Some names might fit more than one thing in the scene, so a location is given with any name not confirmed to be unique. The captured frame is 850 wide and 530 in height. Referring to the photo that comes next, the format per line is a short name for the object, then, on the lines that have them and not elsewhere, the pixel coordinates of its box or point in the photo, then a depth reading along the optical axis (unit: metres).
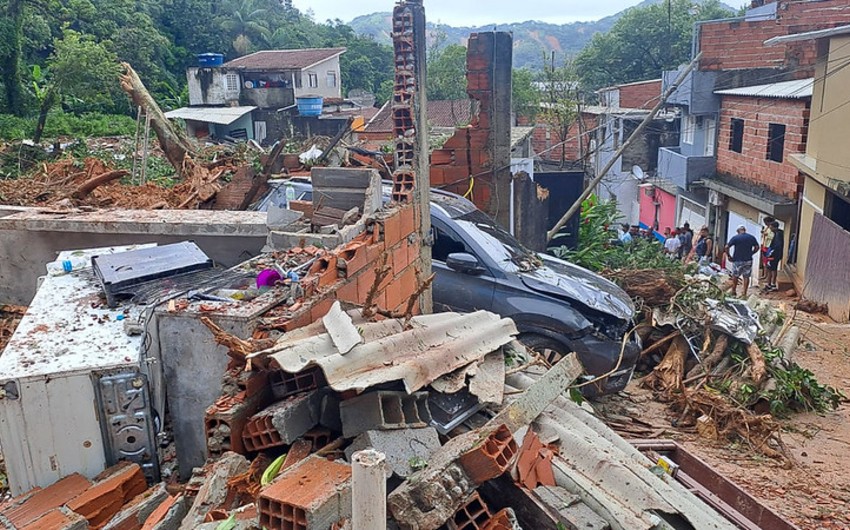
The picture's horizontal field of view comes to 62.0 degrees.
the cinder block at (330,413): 3.36
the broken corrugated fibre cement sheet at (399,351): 3.36
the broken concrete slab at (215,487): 2.99
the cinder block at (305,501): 2.55
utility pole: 11.38
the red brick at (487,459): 2.77
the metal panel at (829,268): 12.69
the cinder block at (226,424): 3.32
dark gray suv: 6.97
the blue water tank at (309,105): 34.94
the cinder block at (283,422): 3.20
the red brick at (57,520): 3.36
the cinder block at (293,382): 3.44
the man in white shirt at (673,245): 16.80
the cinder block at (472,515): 2.78
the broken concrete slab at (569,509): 2.97
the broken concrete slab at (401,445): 3.03
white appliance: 3.71
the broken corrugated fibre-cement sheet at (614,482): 3.17
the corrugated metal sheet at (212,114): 33.38
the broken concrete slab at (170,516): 3.12
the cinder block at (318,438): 3.32
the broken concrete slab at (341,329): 3.54
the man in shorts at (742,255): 13.56
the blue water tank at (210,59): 36.53
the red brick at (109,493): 3.56
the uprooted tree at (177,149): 8.77
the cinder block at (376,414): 3.23
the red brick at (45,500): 3.53
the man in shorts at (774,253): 15.79
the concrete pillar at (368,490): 2.02
